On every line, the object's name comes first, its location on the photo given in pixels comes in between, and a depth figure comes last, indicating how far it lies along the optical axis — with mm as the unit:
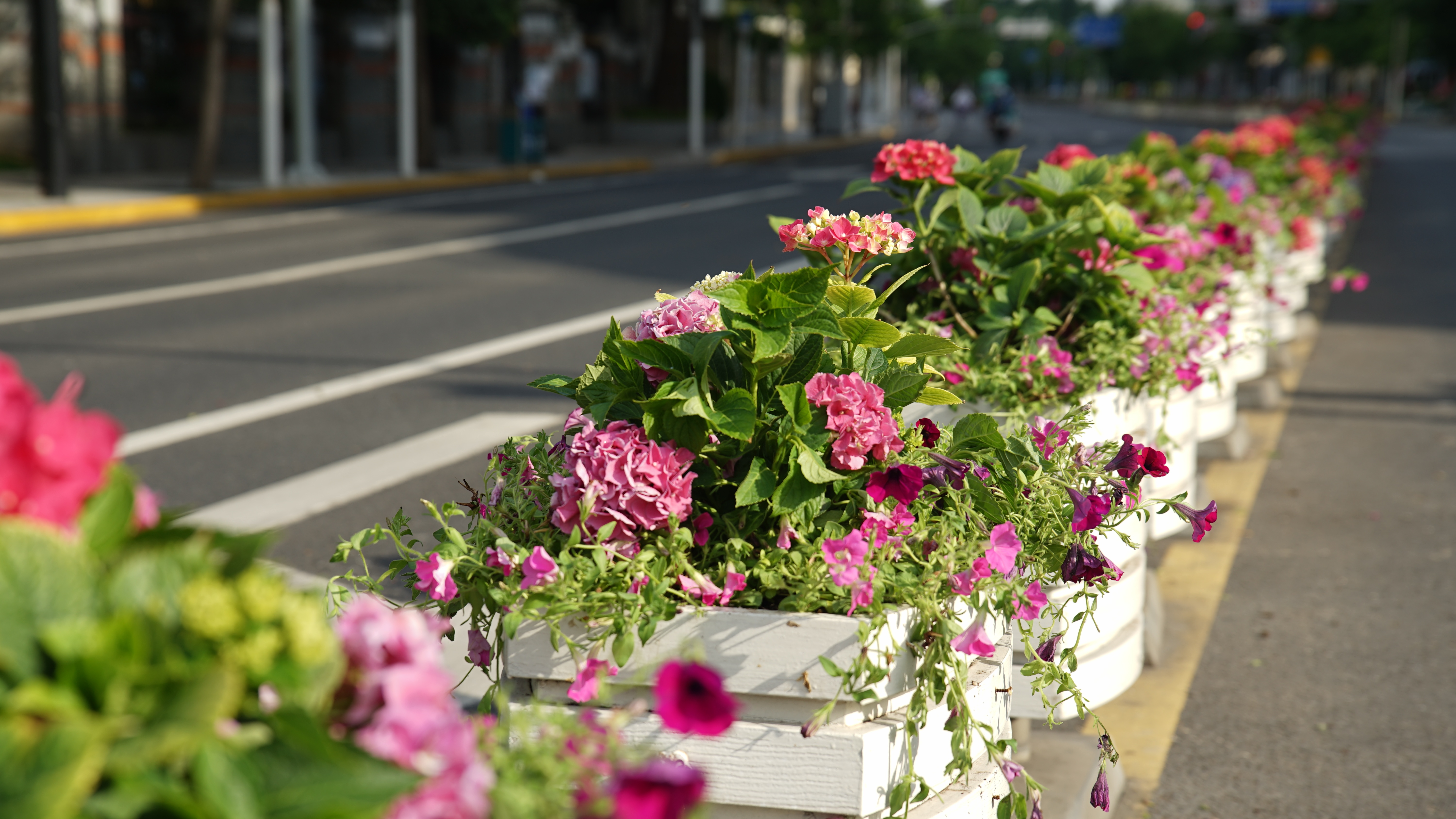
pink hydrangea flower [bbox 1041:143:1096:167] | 4906
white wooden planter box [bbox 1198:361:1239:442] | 5270
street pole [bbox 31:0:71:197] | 17422
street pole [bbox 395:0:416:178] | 24500
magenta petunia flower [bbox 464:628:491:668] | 2291
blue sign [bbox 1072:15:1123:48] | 117625
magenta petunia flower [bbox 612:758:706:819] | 1070
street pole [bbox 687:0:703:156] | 33844
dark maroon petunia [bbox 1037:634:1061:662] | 2402
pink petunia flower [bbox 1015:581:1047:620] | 2264
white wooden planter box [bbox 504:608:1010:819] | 2041
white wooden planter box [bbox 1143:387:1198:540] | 3986
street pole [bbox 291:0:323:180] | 22594
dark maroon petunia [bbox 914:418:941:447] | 2467
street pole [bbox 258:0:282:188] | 21547
